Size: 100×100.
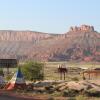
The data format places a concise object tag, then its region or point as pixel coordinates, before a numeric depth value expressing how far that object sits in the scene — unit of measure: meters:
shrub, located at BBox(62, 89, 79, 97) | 32.72
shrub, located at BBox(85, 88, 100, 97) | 33.42
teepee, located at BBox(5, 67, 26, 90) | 36.31
